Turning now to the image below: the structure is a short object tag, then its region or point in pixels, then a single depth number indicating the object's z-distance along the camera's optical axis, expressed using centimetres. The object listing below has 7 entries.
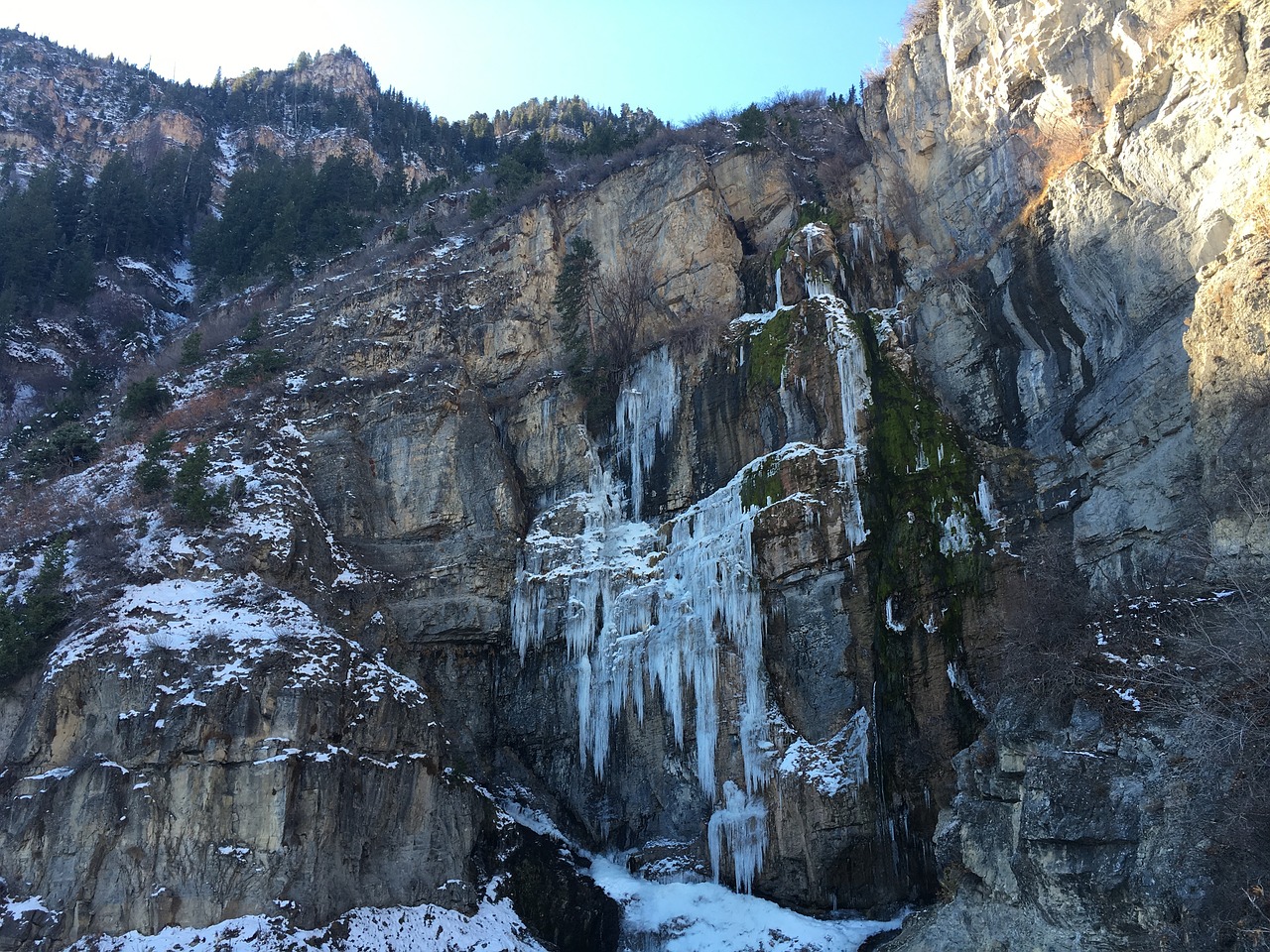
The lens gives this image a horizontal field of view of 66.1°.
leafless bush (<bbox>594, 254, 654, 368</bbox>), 3142
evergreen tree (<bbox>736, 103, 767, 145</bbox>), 3469
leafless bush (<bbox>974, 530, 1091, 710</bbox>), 1600
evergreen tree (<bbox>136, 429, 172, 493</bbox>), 2577
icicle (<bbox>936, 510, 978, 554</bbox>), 2219
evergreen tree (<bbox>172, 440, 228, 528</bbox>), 2443
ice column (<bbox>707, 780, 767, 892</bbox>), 2167
